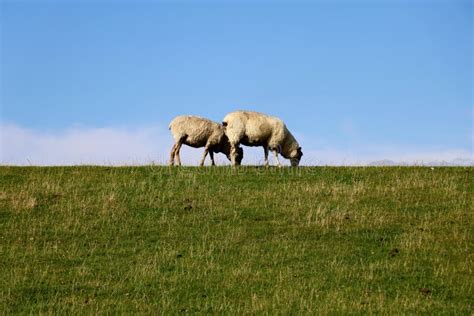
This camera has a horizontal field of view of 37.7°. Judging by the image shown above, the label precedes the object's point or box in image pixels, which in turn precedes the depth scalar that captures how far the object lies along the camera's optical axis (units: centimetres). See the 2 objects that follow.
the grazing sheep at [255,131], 2895
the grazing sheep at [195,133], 2850
